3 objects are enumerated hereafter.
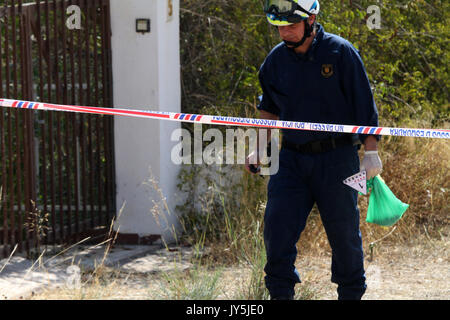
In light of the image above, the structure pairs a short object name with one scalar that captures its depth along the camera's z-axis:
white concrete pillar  13.29
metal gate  11.50
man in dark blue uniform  8.08
